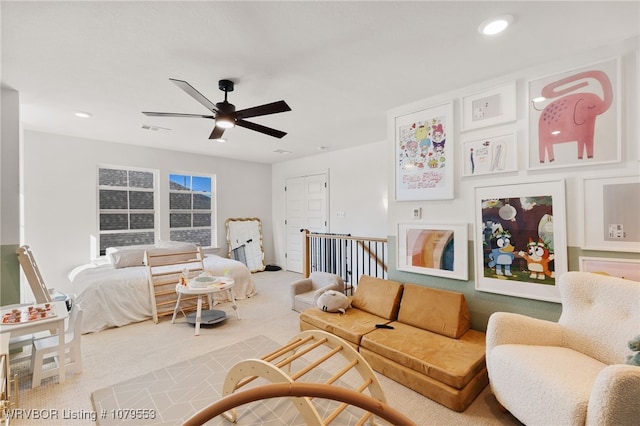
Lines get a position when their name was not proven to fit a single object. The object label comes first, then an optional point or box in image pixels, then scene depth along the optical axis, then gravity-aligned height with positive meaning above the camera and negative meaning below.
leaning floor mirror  6.26 -0.60
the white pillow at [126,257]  4.13 -0.60
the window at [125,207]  4.80 +0.18
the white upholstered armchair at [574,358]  1.23 -0.87
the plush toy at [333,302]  3.06 -0.97
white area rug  1.88 -1.35
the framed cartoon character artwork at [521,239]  2.26 -0.24
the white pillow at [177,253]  4.09 -0.55
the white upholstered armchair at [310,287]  3.71 -1.02
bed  3.32 -0.91
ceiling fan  2.32 +0.91
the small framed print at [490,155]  2.48 +0.53
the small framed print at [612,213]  1.97 -0.02
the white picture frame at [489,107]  2.50 +0.99
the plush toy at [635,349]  1.42 -0.73
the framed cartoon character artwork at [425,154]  2.86 +0.65
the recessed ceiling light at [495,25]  1.77 +1.24
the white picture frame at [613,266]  1.96 -0.41
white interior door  5.91 +0.11
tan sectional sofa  1.98 -1.09
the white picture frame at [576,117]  2.05 +0.74
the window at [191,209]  5.58 +0.16
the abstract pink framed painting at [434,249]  2.77 -0.39
